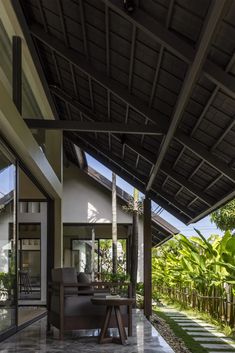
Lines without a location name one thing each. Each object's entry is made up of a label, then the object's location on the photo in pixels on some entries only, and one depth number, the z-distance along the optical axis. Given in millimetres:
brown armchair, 7289
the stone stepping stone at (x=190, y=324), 12547
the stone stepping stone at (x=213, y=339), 10237
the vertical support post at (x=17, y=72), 7395
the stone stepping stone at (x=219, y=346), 9363
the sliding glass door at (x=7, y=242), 7234
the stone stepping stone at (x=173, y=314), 15341
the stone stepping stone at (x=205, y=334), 10945
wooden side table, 7004
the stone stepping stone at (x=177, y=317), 14434
